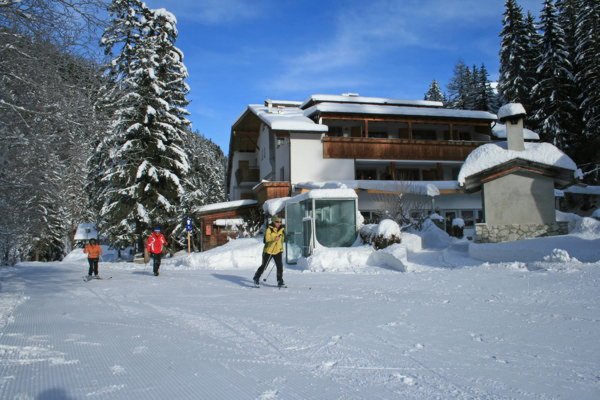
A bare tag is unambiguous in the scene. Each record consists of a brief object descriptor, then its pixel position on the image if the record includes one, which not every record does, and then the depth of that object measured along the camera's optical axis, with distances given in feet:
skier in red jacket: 55.06
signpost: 88.17
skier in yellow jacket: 37.96
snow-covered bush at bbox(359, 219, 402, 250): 55.16
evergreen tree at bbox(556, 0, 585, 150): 123.24
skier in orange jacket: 52.03
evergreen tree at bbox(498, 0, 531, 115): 136.67
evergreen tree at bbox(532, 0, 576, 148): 122.62
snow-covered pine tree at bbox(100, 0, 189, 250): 89.92
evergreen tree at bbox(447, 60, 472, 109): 194.90
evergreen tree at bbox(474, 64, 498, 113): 170.30
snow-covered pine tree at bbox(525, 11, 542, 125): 133.18
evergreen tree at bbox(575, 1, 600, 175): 112.78
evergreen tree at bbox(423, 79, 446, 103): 231.50
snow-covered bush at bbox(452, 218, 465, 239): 80.00
